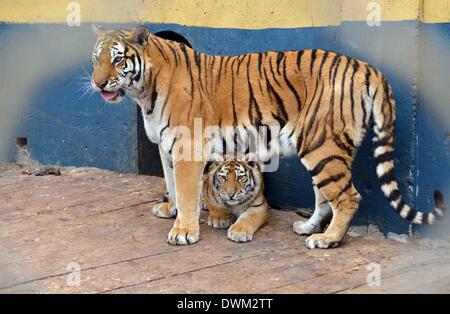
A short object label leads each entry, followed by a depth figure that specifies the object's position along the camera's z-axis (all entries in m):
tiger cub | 5.64
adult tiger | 5.24
